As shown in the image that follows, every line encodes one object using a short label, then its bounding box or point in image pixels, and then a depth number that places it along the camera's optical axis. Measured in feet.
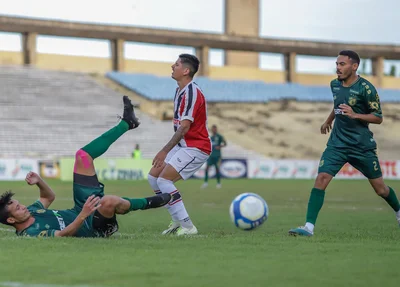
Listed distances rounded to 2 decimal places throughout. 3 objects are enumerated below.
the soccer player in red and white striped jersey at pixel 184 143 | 35.19
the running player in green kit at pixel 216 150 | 100.08
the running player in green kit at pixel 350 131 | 35.12
